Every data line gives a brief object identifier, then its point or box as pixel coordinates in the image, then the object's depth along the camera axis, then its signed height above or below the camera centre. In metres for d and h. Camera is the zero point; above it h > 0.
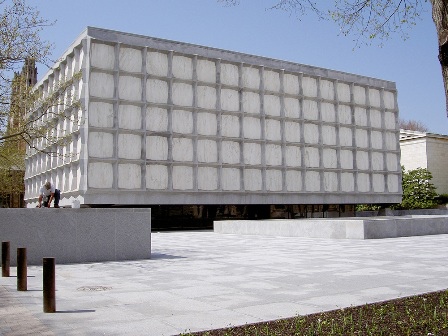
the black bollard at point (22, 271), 9.16 -1.04
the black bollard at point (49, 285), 7.09 -1.00
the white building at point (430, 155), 56.66 +5.70
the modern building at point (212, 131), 32.38 +5.80
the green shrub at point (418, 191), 52.66 +1.50
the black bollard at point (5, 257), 11.35 -0.98
